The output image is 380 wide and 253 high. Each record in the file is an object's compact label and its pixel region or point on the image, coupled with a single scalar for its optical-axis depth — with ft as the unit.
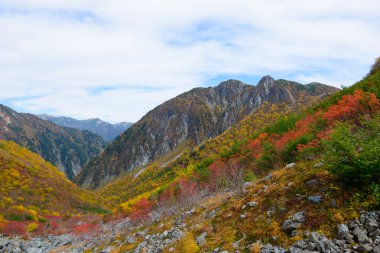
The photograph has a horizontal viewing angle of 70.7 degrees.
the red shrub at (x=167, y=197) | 130.49
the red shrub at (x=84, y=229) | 148.38
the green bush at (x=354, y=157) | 31.63
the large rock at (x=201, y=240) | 42.89
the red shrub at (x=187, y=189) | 116.31
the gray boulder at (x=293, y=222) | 33.94
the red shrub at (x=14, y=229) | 155.58
